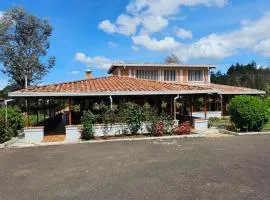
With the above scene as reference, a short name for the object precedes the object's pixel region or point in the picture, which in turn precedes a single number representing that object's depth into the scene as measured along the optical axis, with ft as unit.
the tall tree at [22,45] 80.96
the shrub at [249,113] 35.94
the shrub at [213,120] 45.70
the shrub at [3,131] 33.31
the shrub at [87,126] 34.06
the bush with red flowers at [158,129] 35.59
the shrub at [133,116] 36.56
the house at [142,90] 36.75
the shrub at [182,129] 36.25
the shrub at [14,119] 38.29
